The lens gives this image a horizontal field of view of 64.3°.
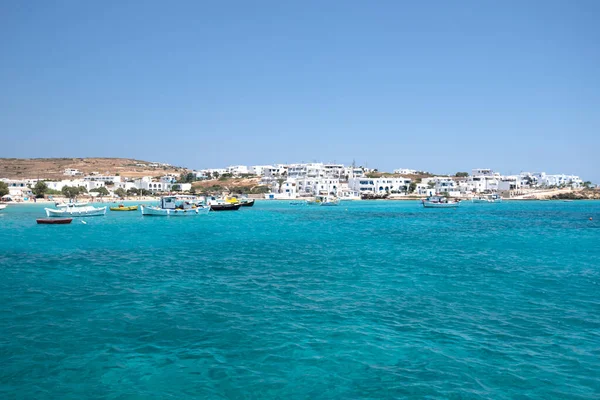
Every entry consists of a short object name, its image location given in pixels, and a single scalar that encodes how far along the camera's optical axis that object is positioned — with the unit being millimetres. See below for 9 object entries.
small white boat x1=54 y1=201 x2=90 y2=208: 67512
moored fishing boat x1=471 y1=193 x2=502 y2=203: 122875
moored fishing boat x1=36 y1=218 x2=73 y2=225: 48484
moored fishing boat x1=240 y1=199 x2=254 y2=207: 88381
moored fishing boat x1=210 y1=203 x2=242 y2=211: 75688
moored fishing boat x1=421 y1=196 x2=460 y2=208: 91125
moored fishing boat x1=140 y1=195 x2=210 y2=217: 62250
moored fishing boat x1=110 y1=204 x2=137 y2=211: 76125
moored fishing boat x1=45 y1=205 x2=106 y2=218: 55500
